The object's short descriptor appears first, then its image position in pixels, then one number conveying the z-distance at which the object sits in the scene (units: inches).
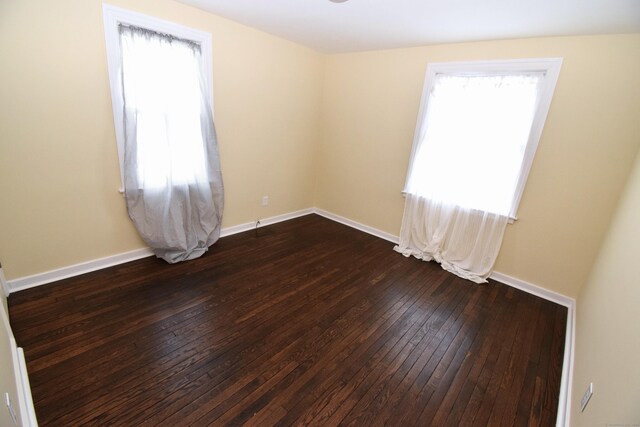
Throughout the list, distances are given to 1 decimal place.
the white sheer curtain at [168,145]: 88.7
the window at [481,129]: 94.2
